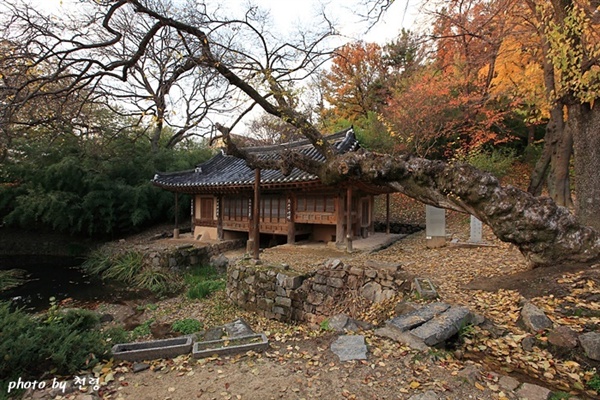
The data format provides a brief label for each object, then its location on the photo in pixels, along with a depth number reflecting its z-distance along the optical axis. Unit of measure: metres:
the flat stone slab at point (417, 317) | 3.53
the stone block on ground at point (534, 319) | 3.31
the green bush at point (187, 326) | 6.47
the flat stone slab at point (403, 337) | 3.19
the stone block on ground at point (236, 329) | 4.67
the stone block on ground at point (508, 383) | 2.47
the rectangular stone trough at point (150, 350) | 3.35
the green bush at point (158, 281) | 9.59
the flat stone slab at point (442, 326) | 3.26
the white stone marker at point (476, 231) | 8.35
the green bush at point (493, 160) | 13.09
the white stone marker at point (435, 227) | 9.00
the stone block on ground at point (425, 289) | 4.61
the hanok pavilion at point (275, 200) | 10.19
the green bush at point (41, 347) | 2.72
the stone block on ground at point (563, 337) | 3.00
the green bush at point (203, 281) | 8.72
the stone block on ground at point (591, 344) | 2.81
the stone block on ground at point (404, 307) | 4.33
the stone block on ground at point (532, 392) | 2.33
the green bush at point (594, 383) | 2.54
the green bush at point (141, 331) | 6.30
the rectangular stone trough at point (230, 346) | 3.39
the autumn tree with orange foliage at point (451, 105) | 12.78
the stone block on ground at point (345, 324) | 3.96
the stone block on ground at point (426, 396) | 2.38
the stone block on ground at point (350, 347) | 3.13
